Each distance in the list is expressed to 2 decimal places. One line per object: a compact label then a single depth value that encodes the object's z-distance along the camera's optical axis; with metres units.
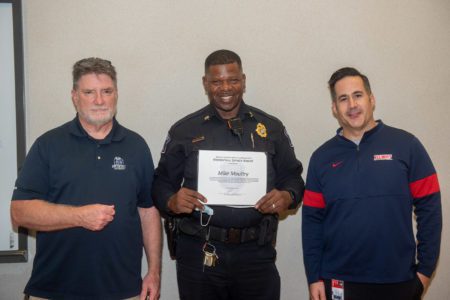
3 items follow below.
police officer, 2.41
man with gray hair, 2.17
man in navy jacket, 2.30
